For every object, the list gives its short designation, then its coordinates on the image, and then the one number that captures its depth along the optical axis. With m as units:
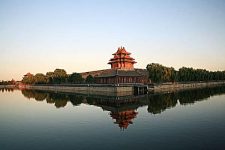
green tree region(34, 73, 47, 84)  122.12
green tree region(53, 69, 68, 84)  103.74
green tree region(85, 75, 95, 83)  77.88
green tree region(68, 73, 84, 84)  83.19
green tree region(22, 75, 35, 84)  135.62
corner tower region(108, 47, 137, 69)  78.00
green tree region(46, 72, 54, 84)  111.81
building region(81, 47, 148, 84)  67.38
